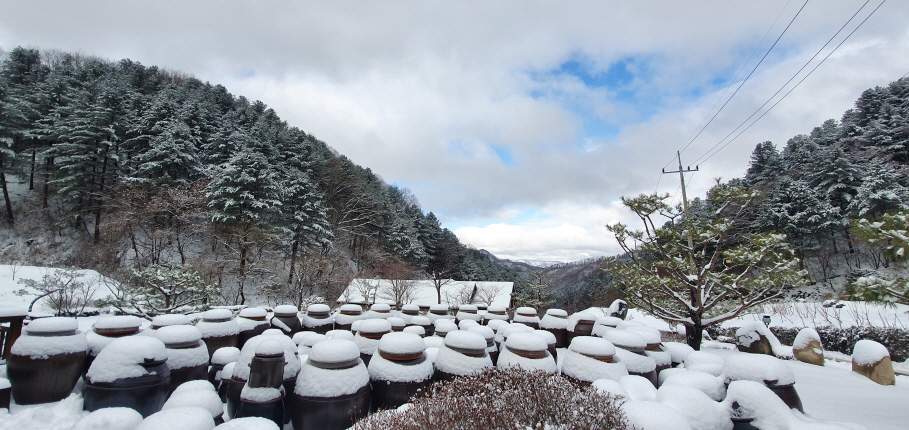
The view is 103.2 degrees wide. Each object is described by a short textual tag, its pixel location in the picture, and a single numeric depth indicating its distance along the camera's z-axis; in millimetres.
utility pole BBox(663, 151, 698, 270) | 12523
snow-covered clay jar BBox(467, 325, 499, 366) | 5694
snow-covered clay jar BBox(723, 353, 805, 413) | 3484
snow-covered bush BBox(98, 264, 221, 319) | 8930
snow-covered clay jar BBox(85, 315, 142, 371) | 4398
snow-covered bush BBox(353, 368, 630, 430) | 2699
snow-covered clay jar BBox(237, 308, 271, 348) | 6707
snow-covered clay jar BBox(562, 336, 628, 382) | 4371
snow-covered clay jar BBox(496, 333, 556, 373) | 4500
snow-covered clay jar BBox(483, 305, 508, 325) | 8898
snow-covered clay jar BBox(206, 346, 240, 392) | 4746
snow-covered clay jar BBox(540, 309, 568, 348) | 7355
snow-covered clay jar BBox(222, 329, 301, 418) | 3971
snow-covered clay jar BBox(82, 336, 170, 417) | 3707
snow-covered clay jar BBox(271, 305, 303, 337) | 7280
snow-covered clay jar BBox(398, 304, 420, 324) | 8665
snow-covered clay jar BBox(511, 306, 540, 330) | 7866
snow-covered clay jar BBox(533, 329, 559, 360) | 5893
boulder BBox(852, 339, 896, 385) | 5711
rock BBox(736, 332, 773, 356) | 6922
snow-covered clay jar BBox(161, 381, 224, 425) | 3182
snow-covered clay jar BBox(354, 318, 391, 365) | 5297
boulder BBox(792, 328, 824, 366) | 7113
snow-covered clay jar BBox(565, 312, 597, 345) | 6750
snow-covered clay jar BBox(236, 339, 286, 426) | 3664
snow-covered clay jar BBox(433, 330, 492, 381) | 4426
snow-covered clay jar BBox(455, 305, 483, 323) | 8539
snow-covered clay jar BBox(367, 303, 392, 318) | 8373
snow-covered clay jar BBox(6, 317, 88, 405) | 3859
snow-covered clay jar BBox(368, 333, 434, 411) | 4117
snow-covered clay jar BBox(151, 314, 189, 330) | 5340
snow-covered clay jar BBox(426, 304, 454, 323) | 9047
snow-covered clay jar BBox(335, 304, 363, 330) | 7645
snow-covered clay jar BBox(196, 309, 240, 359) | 5770
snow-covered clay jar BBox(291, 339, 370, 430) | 3674
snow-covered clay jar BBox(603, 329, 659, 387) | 4785
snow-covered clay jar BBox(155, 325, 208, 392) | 4379
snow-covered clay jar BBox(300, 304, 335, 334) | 7693
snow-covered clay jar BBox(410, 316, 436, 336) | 7369
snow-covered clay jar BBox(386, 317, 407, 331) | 6715
